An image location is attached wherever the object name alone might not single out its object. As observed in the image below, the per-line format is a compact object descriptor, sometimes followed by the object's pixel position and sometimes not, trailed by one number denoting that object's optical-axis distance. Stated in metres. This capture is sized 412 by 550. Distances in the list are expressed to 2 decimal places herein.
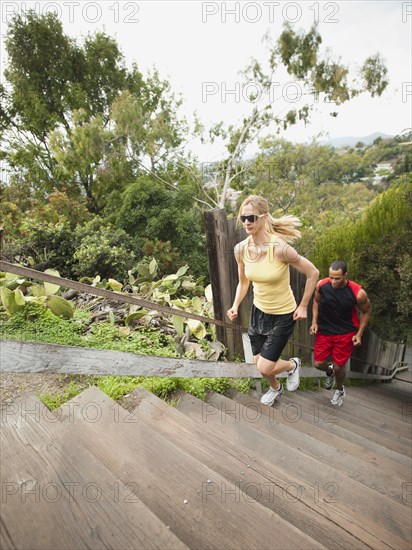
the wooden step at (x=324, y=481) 1.48
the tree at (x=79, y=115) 11.49
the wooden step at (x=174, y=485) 1.27
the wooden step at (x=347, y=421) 2.93
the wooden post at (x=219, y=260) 3.35
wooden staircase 1.17
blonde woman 2.56
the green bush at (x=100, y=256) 6.04
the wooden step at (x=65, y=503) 1.10
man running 3.46
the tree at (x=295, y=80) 13.14
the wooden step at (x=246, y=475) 1.43
